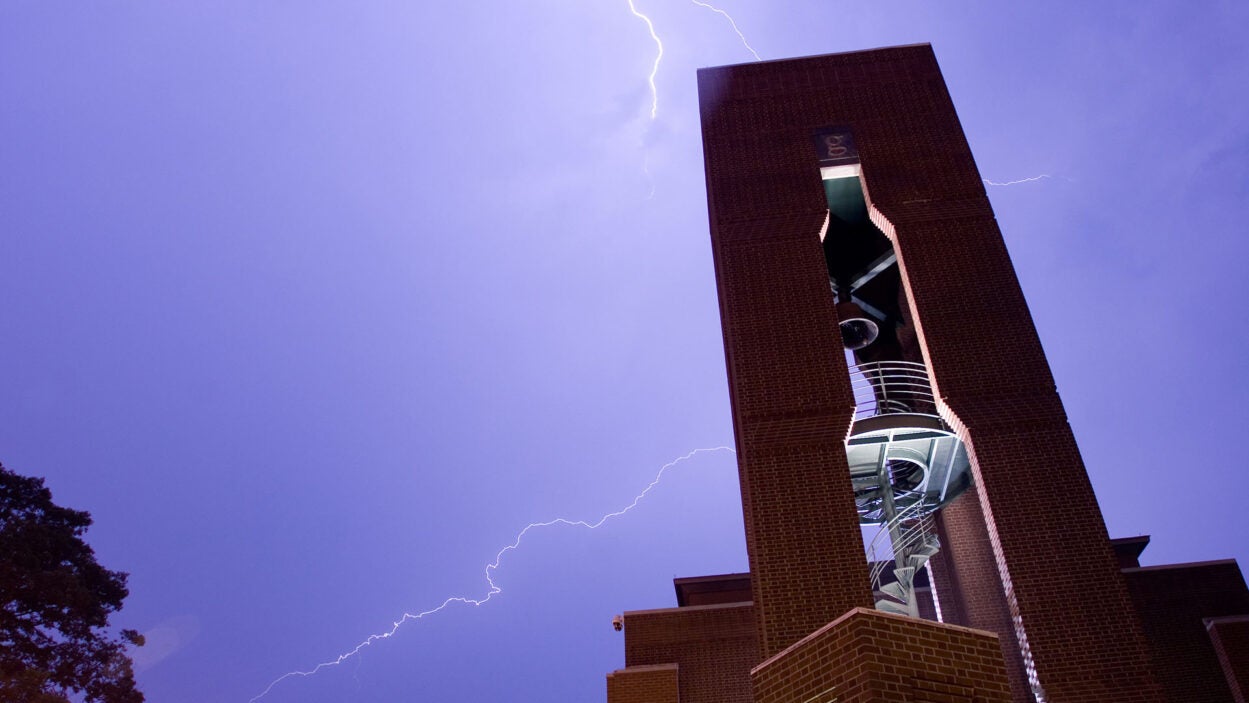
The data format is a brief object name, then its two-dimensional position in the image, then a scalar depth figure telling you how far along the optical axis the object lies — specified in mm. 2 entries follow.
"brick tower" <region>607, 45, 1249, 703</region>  10789
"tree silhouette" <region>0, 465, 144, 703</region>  17266
